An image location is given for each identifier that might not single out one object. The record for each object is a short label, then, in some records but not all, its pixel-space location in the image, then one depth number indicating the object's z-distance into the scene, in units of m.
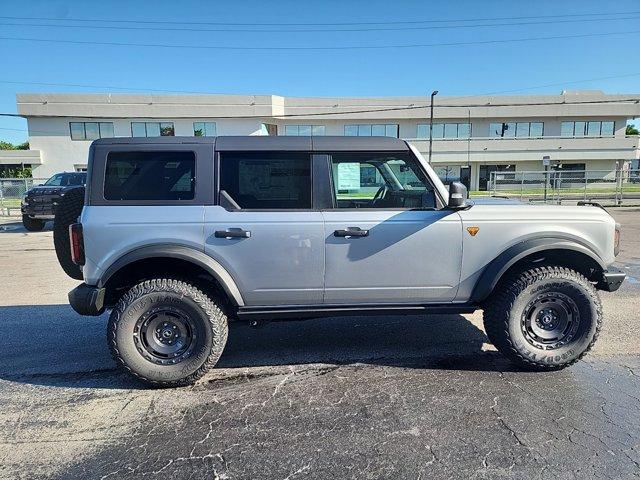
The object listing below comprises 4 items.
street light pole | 34.99
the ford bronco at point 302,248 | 3.43
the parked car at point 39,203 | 13.26
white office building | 35.97
